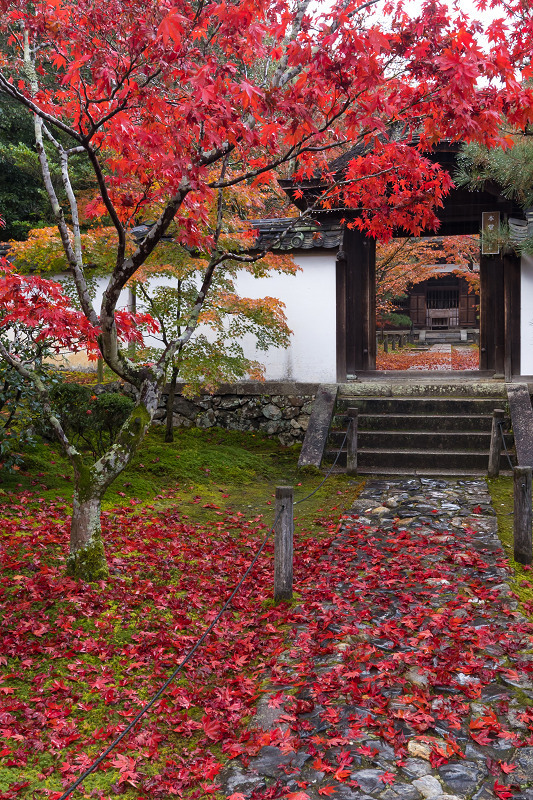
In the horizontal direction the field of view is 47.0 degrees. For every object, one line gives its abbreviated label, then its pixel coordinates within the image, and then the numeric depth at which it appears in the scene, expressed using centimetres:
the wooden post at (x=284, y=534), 534
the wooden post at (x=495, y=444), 953
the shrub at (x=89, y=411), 947
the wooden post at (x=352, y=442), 1001
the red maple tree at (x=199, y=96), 492
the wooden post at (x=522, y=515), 600
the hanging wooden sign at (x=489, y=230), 1211
